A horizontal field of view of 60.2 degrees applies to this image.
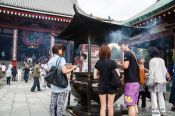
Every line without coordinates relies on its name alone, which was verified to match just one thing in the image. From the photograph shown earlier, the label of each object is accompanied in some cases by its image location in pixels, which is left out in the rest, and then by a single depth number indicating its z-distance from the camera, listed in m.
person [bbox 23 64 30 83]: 11.10
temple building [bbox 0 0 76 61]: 11.67
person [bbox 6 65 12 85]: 9.90
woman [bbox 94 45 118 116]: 2.99
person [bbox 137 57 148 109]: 4.15
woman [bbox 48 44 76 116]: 3.21
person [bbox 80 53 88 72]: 5.79
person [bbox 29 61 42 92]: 7.69
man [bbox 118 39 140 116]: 3.18
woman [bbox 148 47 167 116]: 3.80
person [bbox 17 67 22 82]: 11.81
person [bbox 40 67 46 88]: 9.36
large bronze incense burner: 3.62
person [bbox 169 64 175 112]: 4.36
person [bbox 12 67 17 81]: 11.61
